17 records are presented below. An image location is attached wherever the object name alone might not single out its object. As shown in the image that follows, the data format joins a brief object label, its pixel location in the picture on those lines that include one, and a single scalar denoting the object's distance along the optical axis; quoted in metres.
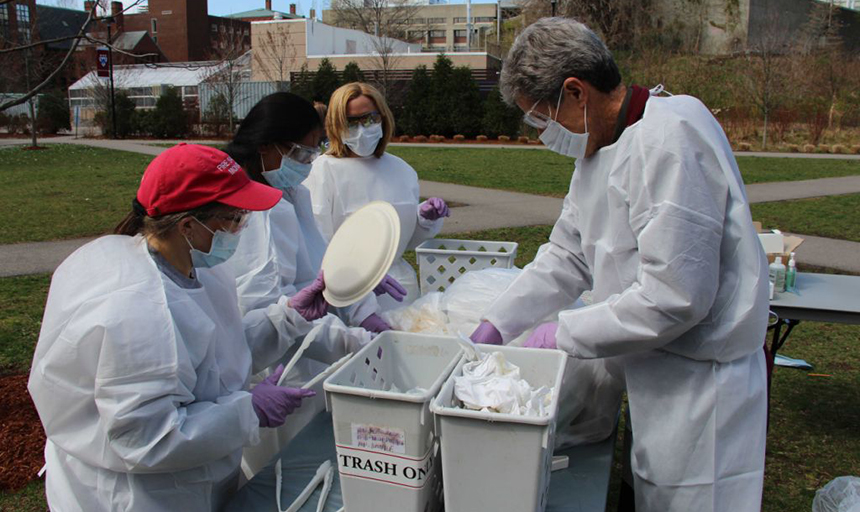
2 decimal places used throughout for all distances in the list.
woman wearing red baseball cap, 1.63
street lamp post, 28.53
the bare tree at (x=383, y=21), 32.53
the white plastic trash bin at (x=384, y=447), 1.62
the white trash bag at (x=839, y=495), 2.52
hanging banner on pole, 24.91
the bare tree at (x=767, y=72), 24.42
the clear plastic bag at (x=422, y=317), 2.75
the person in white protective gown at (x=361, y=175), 3.90
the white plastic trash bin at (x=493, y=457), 1.54
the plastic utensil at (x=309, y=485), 1.93
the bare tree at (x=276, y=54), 37.56
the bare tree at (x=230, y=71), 30.25
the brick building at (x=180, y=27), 63.62
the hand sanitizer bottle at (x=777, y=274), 3.82
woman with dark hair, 2.75
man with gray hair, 1.73
